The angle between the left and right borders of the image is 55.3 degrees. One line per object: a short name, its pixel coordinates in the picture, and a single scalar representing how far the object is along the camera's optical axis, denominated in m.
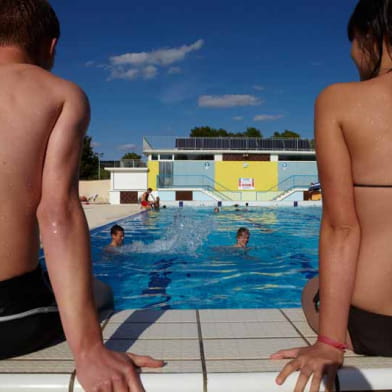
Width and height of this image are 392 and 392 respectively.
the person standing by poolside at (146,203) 18.52
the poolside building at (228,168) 27.08
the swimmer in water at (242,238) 7.66
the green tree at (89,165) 45.18
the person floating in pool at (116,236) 7.51
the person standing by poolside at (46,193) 1.14
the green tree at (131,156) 57.03
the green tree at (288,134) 54.50
